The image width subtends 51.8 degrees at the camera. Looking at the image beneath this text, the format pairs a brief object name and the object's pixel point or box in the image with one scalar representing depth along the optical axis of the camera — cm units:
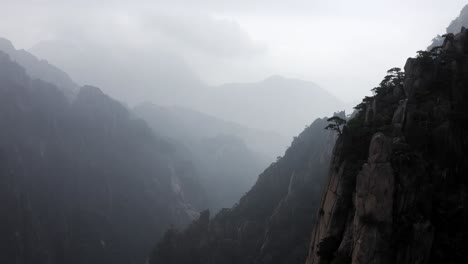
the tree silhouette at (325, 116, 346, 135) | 4874
